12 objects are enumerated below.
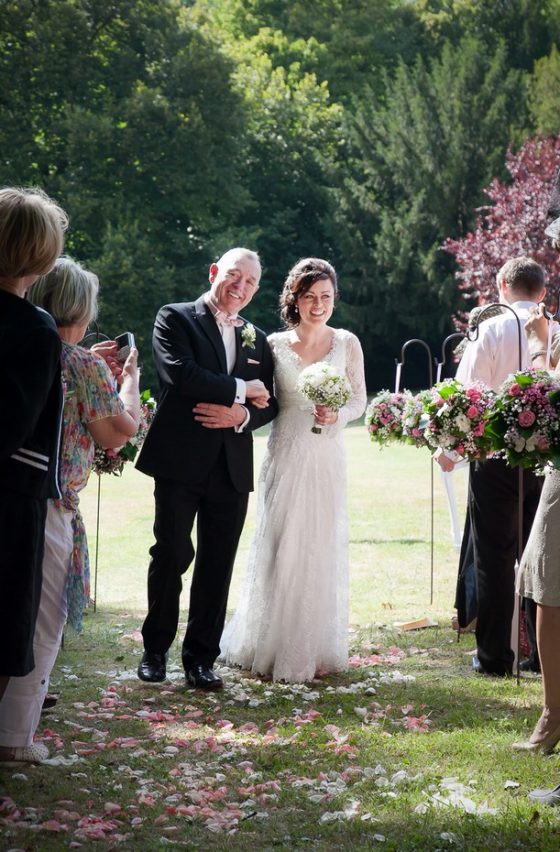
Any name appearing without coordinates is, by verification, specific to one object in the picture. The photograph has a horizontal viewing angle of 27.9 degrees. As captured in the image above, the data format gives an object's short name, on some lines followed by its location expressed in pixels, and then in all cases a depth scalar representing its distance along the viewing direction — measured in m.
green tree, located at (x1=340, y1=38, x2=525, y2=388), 38.00
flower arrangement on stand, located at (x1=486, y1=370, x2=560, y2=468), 4.94
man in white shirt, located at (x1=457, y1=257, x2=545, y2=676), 6.43
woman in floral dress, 4.71
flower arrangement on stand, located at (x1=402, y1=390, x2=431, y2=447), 7.22
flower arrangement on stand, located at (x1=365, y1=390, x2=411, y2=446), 7.66
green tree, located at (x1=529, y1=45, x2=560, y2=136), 36.00
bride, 6.64
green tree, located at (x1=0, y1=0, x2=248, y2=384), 34.94
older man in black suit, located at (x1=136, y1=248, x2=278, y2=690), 6.22
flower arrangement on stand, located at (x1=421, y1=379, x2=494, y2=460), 5.70
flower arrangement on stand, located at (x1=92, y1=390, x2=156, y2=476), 7.05
